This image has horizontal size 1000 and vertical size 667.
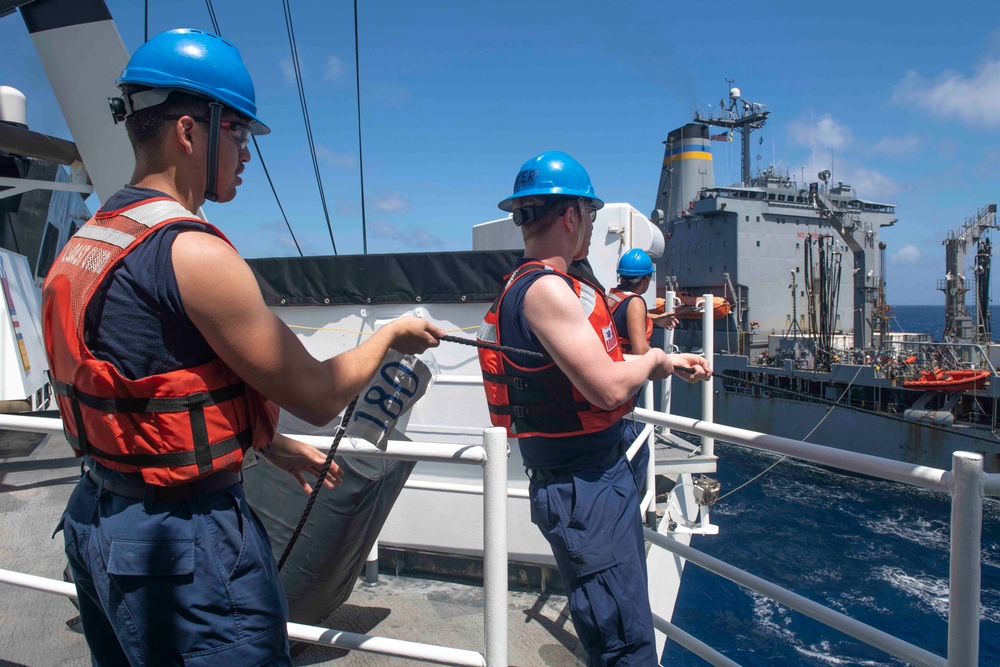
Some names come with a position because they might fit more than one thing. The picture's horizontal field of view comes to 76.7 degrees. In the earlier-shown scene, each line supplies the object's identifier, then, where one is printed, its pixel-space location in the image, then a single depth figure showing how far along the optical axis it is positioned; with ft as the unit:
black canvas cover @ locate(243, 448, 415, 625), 8.89
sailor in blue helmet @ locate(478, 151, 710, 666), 6.06
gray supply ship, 69.72
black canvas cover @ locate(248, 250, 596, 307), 15.16
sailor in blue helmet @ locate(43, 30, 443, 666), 3.73
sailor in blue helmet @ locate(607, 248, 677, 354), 14.06
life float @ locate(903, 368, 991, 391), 65.05
